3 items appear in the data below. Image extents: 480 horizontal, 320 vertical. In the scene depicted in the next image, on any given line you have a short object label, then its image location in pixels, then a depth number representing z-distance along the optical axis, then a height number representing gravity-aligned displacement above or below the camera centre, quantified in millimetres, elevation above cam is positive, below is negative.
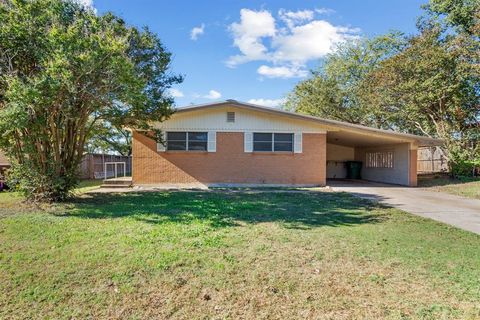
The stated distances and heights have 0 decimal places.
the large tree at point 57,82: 6875 +1865
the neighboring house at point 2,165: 13839 -139
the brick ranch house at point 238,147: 14203 +747
